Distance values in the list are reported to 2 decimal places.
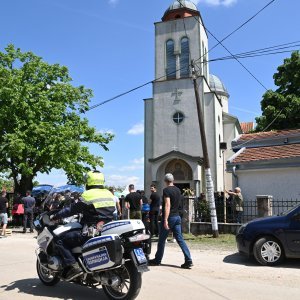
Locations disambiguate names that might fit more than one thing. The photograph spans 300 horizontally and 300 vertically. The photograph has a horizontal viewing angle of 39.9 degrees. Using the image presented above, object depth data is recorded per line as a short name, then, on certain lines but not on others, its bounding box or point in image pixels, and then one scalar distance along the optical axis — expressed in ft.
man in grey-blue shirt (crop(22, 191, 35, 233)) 55.52
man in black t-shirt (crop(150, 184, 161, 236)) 44.57
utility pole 45.24
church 98.73
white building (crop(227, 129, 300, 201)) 55.26
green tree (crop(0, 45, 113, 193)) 67.31
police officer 19.52
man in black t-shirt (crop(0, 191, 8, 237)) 49.60
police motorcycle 18.07
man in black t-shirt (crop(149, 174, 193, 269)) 27.30
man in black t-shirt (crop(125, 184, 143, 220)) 42.83
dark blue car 27.78
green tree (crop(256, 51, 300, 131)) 93.40
